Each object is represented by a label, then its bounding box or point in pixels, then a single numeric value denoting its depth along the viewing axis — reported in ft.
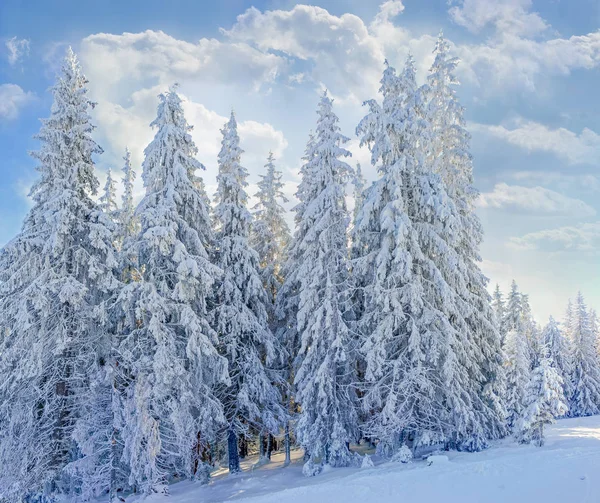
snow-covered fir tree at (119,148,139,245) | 90.68
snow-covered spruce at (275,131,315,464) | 68.86
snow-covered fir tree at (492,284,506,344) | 136.15
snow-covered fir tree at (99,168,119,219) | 94.07
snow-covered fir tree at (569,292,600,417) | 132.67
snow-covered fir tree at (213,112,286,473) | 63.52
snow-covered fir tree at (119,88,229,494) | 51.31
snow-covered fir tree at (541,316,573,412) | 133.80
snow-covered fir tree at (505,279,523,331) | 127.03
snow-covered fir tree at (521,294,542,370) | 138.21
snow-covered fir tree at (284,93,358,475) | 57.00
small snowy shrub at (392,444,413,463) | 50.68
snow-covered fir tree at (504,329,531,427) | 77.51
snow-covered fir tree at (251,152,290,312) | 77.05
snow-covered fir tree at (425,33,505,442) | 58.18
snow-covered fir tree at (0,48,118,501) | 51.67
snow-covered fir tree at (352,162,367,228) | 100.22
